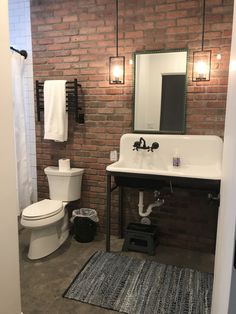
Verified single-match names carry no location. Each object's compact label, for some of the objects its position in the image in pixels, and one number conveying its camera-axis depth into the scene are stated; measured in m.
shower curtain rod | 3.05
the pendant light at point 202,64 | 2.43
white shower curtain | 2.97
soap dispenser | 2.62
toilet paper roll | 2.95
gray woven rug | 1.91
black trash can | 2.84
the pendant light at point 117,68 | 2.72
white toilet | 2.46
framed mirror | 2.58
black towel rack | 2.87
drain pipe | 2.67
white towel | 2.86
